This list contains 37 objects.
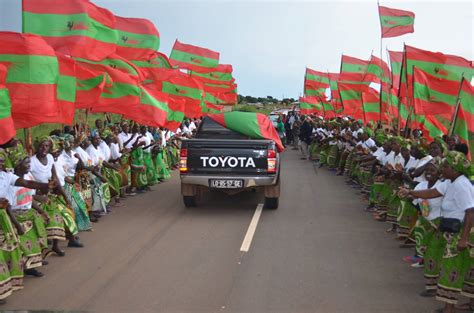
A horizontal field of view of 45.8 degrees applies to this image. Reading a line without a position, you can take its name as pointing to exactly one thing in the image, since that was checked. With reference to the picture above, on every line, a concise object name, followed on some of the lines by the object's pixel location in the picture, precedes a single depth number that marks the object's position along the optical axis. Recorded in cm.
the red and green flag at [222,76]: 2945
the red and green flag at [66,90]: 961
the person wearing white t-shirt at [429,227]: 584
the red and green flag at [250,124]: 1160
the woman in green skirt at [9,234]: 564
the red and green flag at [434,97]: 1039
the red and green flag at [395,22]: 1434
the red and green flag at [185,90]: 1922
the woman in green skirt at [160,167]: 1481
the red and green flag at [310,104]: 3050
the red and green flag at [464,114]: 843
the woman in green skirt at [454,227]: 521
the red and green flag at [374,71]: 1761
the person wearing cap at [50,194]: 711
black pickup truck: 1021
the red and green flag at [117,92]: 1189
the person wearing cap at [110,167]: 1072
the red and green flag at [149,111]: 1284
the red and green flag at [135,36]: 1498
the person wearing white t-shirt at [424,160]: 716
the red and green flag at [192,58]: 2278
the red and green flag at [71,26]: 1032
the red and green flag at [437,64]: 1055
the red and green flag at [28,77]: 830
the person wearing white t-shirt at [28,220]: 617
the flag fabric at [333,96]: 2459
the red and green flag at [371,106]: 1695
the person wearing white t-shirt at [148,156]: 1333
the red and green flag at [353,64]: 2154
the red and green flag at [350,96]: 1858
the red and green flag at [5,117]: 633
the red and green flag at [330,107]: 2631
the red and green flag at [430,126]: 1098
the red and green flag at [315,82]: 2823
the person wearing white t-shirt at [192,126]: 2271
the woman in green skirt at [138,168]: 1295
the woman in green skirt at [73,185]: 854
